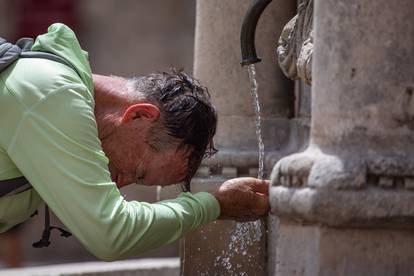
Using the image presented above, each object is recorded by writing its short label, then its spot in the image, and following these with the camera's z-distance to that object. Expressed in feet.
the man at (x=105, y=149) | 15.86
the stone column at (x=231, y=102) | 22.05
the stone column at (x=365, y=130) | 16.36
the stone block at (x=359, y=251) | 16.46
